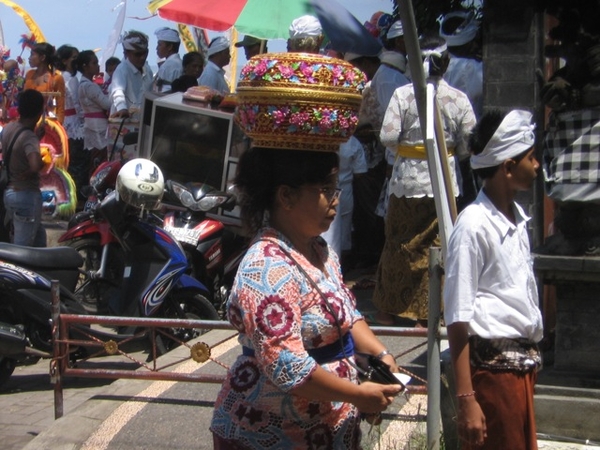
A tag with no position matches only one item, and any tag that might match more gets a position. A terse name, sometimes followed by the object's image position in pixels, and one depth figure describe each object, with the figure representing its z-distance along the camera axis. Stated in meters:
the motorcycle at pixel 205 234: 7.55
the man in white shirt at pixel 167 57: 11.94
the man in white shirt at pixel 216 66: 10.88
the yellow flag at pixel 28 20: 16.91
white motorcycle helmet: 7.00
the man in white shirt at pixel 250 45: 9.90
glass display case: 8.56
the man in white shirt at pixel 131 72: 11.37
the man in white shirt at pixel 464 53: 7.71
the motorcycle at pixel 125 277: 6.48
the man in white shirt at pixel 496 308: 3.16
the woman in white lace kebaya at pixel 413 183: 6.41
